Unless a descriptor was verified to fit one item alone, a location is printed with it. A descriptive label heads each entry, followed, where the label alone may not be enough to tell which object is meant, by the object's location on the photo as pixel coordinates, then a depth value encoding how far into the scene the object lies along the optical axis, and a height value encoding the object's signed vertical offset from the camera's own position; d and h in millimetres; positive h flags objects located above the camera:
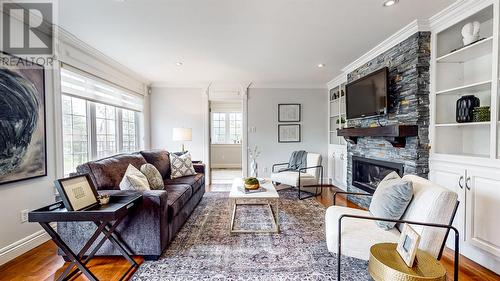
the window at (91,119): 2922 +301
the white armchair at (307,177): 4284 -755
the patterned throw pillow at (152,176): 2893 -489
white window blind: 2877 +744
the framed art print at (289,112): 5406 +611
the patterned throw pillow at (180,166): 3844 -477
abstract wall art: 2078 +190
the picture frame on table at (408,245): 1354 -672
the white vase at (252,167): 5222 -684
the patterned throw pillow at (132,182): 2430 -478
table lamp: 4715 +89
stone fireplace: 2574 +311
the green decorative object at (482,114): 2078 +214
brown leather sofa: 2146 -801
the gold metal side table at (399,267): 1278 -772
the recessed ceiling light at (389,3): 2070 +1238
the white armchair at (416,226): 1578 -707
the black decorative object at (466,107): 2217 +292
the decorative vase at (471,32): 2154 +1007
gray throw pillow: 1796 -518
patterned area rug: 1940 -1152
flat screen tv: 2990 +615
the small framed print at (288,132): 5418 +135
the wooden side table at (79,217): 1623 -570
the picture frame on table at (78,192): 1679 -419
